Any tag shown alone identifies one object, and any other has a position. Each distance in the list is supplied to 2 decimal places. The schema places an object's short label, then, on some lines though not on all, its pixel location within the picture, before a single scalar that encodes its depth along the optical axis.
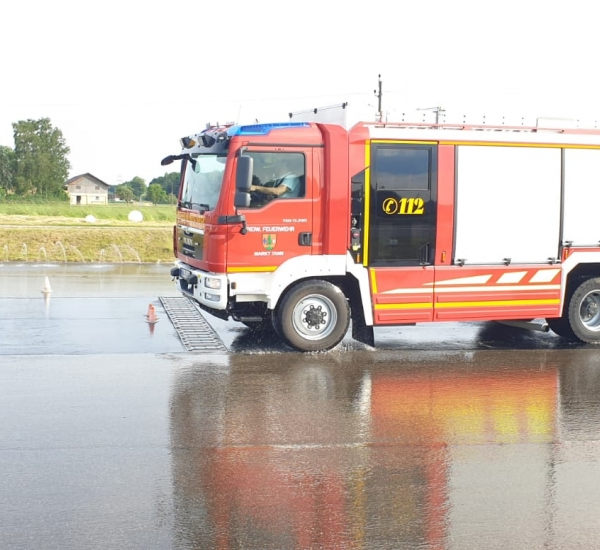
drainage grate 10.99
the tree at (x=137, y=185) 127.62
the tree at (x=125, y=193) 101.95
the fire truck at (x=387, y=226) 10.52
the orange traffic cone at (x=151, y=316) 12.48
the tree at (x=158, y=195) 104.25
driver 10.51
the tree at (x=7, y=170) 98.44
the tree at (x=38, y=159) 97.69
